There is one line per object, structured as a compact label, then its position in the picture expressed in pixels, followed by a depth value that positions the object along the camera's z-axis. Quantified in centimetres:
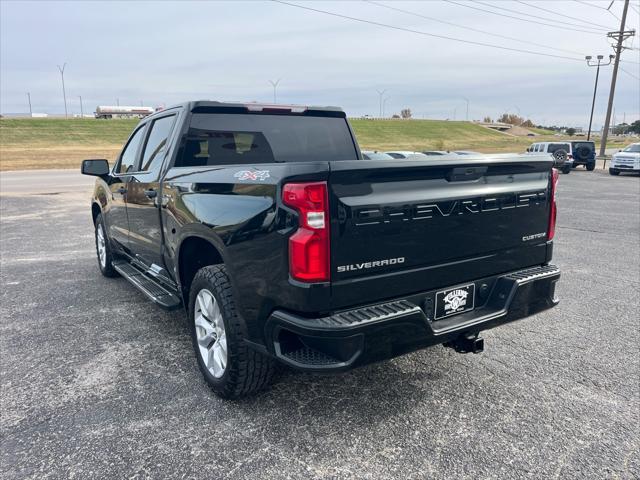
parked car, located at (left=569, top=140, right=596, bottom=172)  2767
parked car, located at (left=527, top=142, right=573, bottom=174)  2602
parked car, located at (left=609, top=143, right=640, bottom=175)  2398
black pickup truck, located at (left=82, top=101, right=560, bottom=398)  246
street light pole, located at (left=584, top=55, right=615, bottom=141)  3750
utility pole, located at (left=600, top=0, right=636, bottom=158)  3625
